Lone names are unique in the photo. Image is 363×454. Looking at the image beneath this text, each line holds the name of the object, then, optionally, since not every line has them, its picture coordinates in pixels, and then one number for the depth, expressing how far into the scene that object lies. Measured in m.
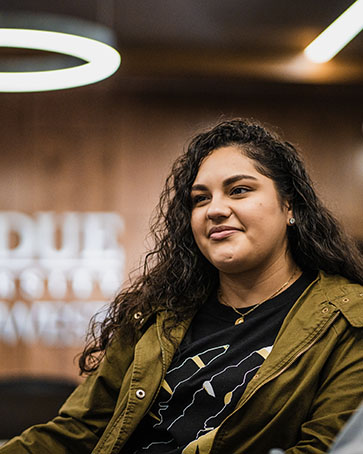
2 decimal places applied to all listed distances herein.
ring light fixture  3.13
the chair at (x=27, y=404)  3.29
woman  1.80
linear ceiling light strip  4.30
